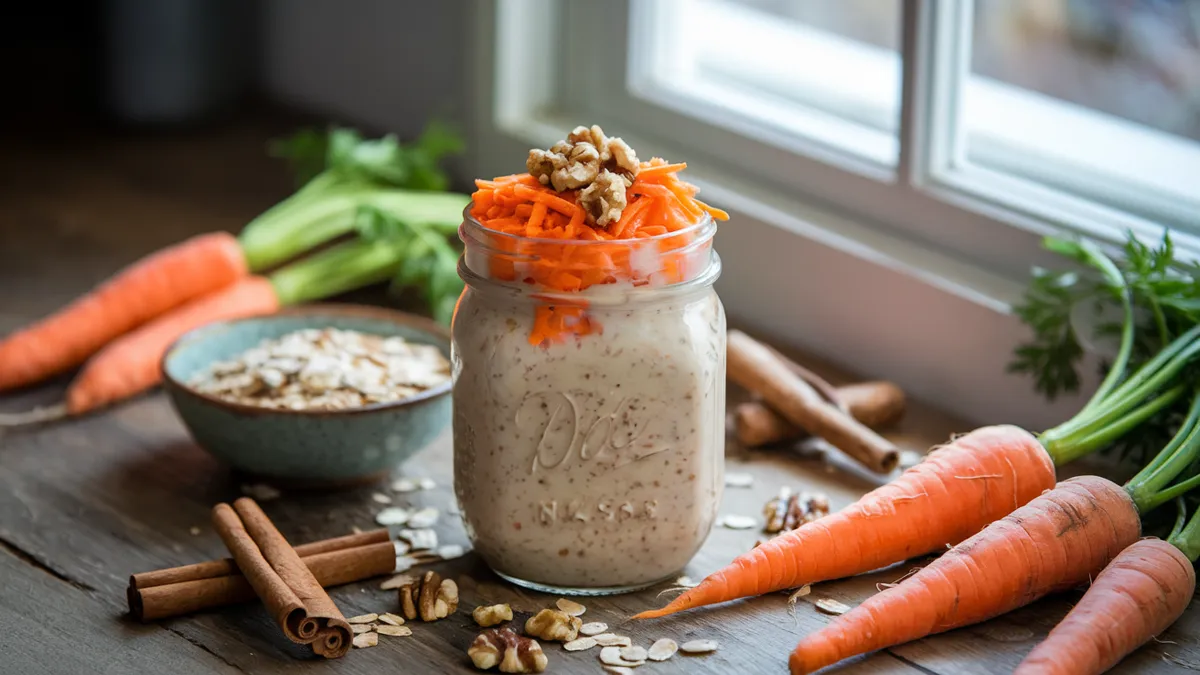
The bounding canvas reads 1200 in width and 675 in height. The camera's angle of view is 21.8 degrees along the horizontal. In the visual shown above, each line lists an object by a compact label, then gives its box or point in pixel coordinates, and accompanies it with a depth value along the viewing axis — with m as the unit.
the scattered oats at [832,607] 0.98
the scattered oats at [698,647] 0.96
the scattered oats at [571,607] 0.98
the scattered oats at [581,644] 0.96
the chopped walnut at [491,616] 0.97
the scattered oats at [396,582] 1.00
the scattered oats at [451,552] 1.02
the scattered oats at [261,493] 1.06
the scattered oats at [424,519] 1.04
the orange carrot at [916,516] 0.98
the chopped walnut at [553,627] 0.96
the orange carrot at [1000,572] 0.95
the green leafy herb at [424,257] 1.18
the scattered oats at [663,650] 0.96
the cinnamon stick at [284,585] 0.95
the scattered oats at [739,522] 1.04
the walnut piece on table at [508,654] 0.95
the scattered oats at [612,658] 0.95
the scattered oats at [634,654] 0.95
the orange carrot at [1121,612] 0.93
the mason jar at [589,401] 0.95
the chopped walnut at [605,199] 0.95
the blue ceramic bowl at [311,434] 1.03
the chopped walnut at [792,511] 1.03
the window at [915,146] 1.11
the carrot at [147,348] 1.13
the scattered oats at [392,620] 0.97
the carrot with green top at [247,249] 1.17
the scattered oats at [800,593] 0.99
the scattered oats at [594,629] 0.97
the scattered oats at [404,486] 1.07
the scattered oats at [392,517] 1.04
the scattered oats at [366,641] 0.96
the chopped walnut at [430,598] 0.98
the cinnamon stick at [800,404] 1.07
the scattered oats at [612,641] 0.96
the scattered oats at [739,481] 1.07
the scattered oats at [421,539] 1.02
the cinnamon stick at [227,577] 0.97
